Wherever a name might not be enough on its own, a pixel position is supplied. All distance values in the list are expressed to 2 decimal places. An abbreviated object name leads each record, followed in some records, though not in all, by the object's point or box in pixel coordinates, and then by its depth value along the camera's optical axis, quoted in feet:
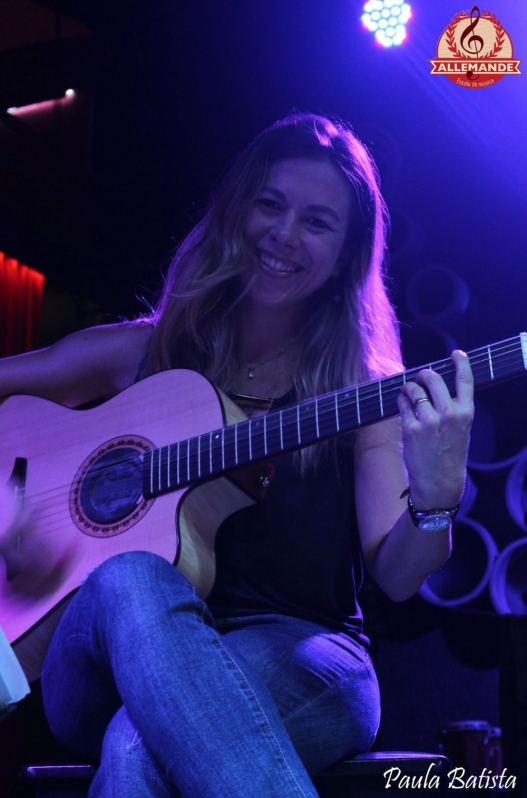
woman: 3.18
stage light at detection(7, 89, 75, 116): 12.21
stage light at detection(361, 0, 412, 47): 9.16
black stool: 4.02
